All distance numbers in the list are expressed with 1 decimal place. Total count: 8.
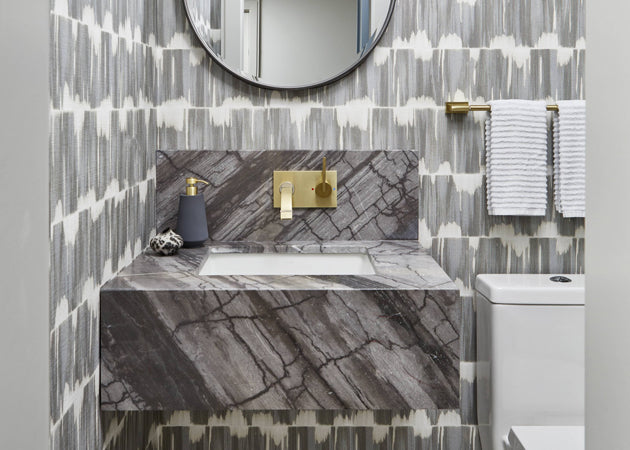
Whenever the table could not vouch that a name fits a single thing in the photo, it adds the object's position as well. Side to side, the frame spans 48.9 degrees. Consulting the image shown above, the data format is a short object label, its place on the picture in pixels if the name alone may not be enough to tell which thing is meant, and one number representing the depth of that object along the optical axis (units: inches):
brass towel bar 77.7
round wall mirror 78.2
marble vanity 55.8
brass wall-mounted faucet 79.4
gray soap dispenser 74.5
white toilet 71.4
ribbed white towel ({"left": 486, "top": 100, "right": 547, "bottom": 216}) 77.6
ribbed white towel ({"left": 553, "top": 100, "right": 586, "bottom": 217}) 77.6
